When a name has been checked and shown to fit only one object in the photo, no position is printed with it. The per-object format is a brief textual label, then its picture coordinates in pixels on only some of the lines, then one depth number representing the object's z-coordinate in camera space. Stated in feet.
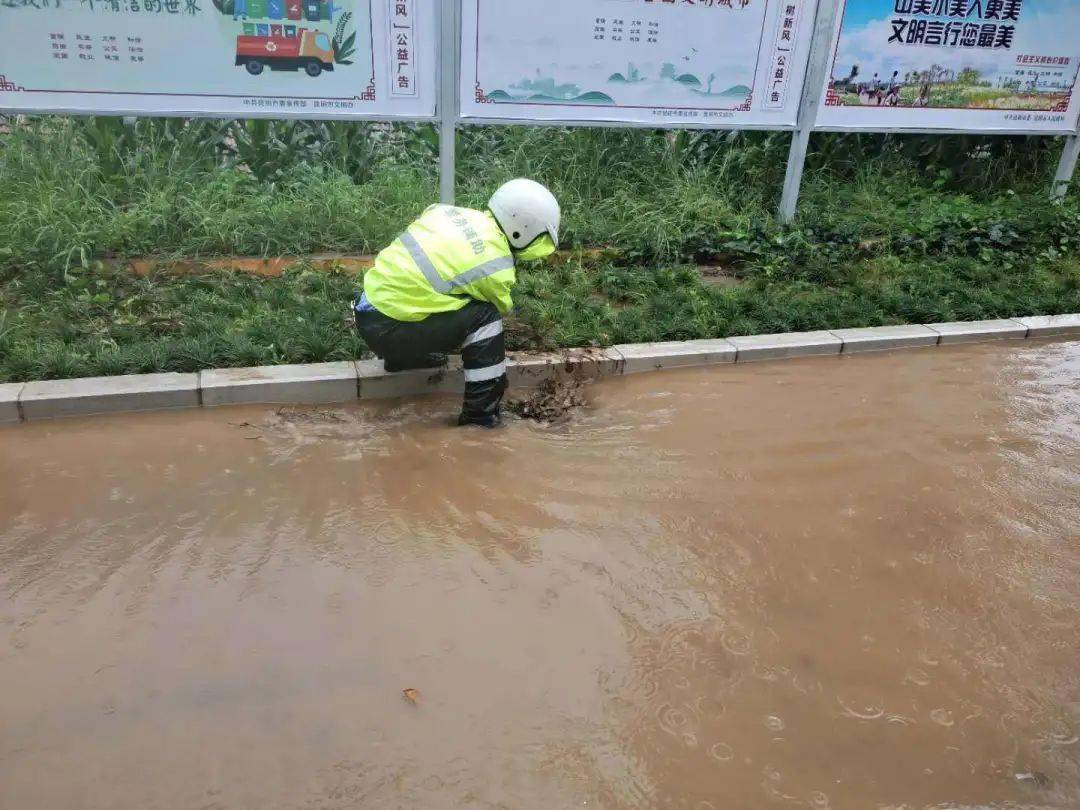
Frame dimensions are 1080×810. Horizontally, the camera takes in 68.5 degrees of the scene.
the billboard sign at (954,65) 21.11
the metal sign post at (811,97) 20.39
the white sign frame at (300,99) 15.92
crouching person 12.76
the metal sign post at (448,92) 17.01
